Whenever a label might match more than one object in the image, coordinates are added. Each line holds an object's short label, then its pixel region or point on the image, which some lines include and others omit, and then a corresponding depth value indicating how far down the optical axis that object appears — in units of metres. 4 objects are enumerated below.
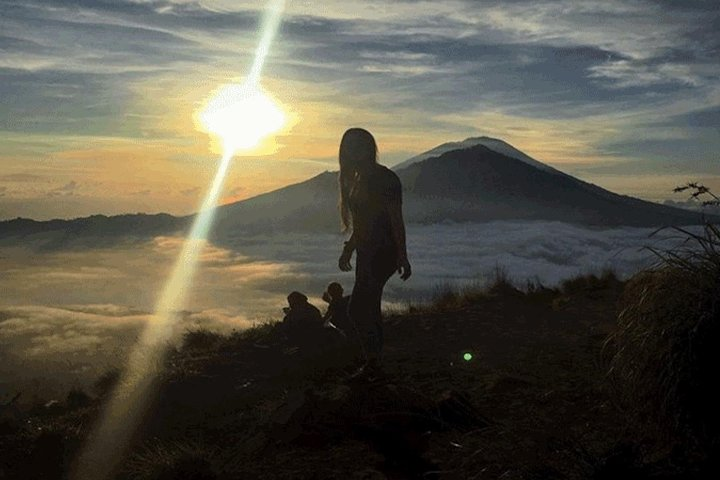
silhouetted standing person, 5.98
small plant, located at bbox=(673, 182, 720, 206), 4.45
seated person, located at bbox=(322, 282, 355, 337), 9.51
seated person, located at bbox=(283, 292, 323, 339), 9.24
